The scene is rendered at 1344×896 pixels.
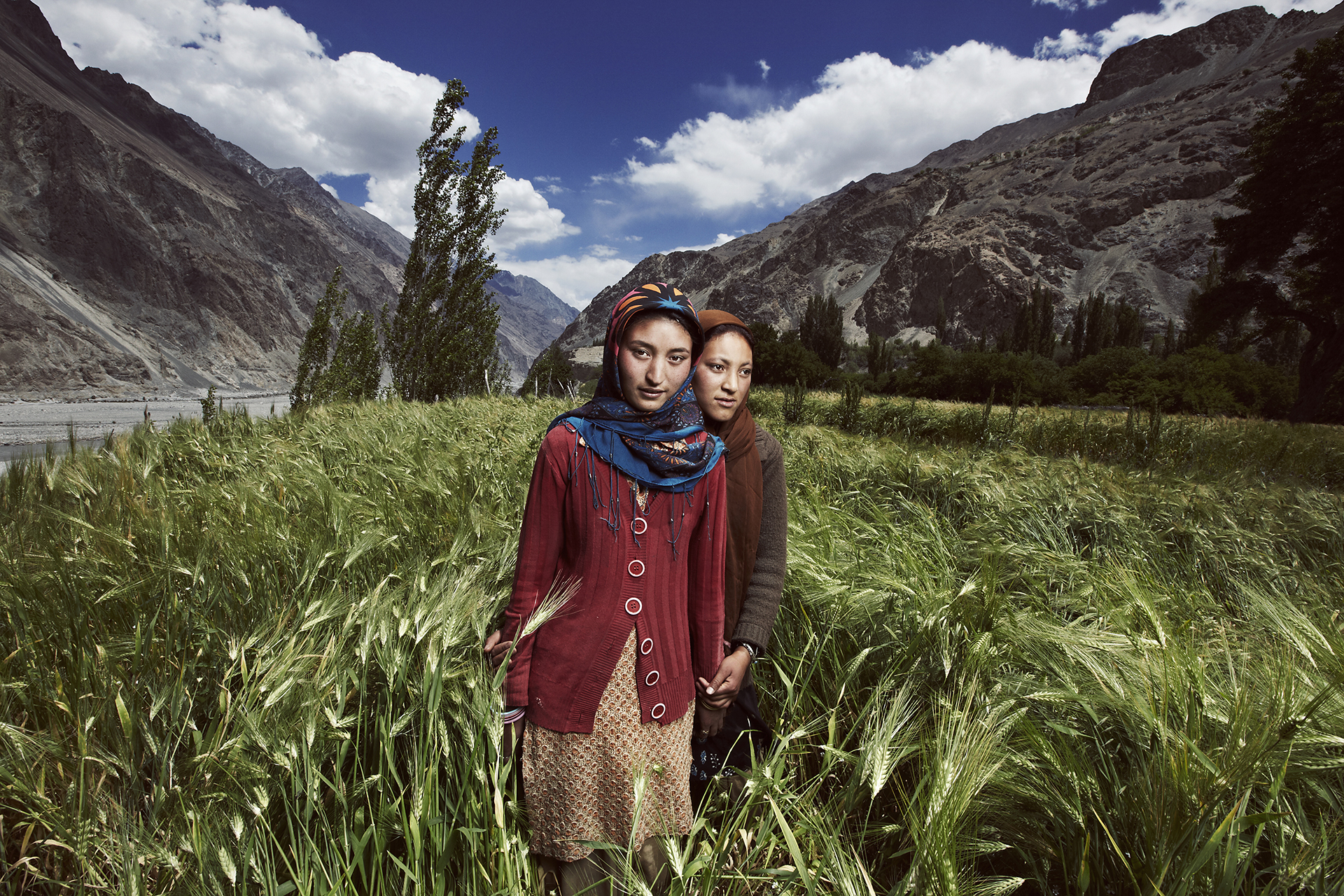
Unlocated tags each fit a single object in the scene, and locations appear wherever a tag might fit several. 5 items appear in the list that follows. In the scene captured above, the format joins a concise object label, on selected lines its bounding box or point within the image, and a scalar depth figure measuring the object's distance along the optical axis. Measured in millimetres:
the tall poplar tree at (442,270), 15242
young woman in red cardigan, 1269
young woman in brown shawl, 1529
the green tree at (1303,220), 13836
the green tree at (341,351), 16406
